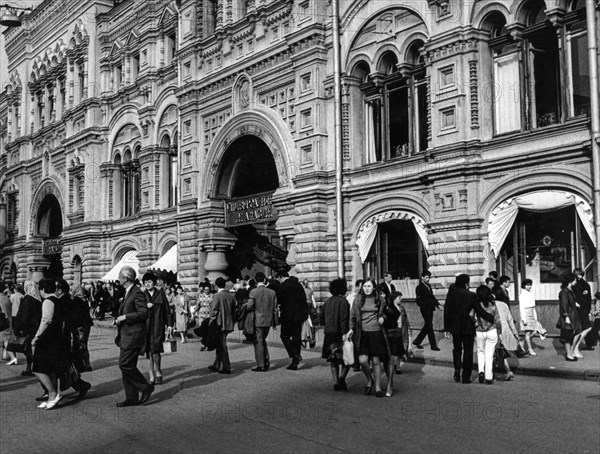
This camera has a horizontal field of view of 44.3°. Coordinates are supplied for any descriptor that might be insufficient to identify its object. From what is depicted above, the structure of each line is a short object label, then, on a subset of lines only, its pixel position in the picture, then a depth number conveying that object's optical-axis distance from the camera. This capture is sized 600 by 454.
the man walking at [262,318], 13.67
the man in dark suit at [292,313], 13.74
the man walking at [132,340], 9.91
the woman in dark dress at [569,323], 13.57
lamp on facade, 30.13
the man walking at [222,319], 13.39
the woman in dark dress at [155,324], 11.81
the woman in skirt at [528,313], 14.72
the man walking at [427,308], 15.72
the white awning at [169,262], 30.38
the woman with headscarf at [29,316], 12.57
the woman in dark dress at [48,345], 9.77
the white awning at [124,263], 33.41
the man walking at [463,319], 11.58
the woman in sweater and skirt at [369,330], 10.59
